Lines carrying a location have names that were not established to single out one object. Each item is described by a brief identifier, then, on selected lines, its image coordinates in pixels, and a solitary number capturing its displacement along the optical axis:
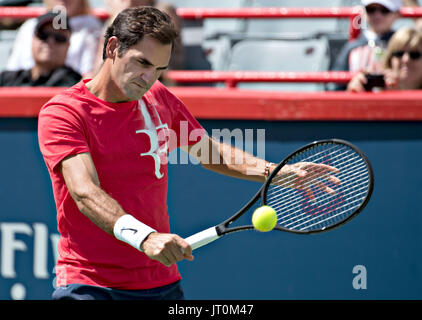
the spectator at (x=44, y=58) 9.65
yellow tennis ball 5.49
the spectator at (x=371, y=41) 9.85
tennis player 5.32
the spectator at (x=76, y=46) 10.38
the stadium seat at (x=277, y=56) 11.08
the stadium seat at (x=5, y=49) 11.19
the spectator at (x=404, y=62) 9.12
